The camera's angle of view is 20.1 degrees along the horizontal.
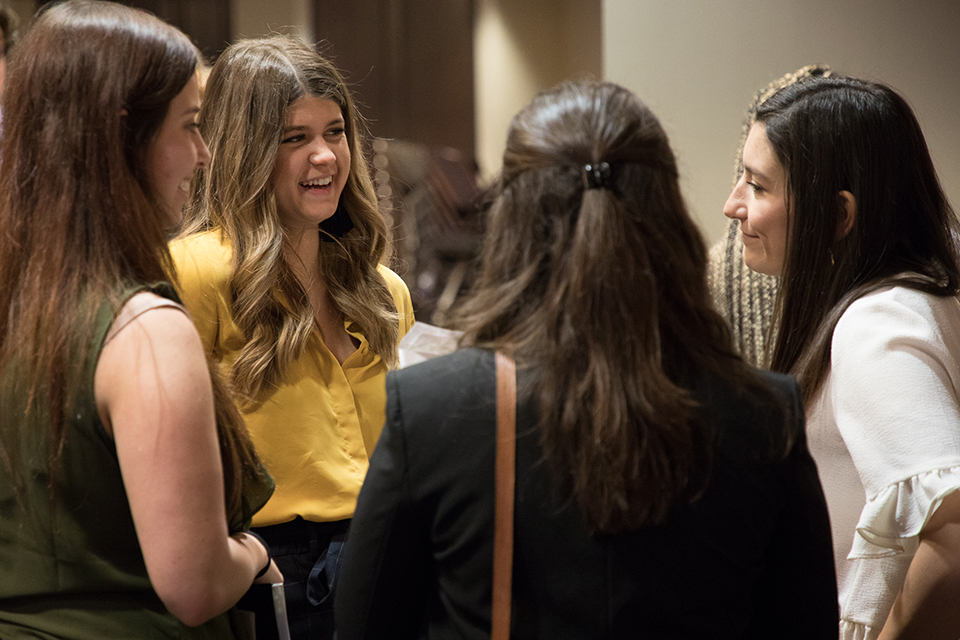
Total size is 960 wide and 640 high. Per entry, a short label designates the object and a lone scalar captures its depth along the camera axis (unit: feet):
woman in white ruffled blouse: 9.68
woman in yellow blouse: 10.64
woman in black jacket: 8.64
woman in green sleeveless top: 8.87
